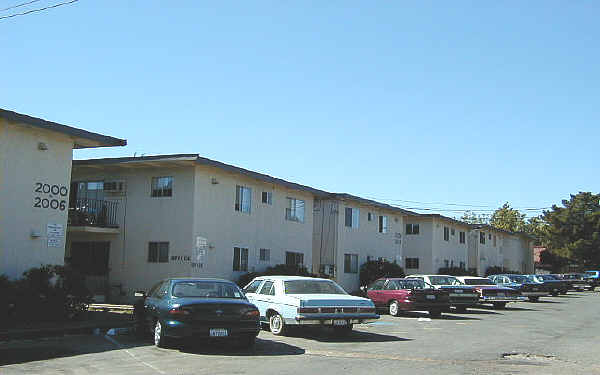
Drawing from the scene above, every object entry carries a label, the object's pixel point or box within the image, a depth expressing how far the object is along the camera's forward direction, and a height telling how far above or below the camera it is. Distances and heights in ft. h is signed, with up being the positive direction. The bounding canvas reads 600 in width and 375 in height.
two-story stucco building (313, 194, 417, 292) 108.27 +6.12
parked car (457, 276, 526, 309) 89.51 -2.49
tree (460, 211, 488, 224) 334.28 +28.37
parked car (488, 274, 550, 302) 111.24 -1.61
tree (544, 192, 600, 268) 220.64 +16.27
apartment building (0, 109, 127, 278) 56.24 +6.67
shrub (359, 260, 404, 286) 114.21 +0.01
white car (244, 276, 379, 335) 47.73 -2.61
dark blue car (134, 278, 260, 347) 39.45 -2.81
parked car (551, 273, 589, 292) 173.47 -1.11
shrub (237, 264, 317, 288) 82.48 -0.46
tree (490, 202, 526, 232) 297.53 +26.01
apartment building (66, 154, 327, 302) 77.71 +5.56
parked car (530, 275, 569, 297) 128.65 -1.59
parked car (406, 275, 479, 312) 80.48 -2.37
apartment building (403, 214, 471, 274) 148.97 +6.77
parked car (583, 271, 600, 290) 182.36 -0.50
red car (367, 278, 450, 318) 70.74 -2.70
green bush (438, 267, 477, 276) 152.05 +0.55
